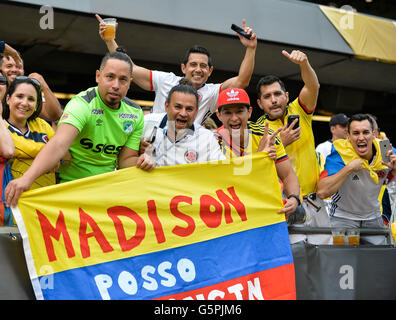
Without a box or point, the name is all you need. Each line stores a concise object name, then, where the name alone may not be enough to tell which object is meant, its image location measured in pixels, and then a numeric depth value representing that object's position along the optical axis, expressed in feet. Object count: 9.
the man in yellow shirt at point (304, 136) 13.93
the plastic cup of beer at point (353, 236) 12.64
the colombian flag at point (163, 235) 9.54
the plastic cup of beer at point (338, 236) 12.44
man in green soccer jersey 10.55
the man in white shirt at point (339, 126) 22.68
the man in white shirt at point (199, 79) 14.56
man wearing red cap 12.07
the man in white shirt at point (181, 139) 11.34
